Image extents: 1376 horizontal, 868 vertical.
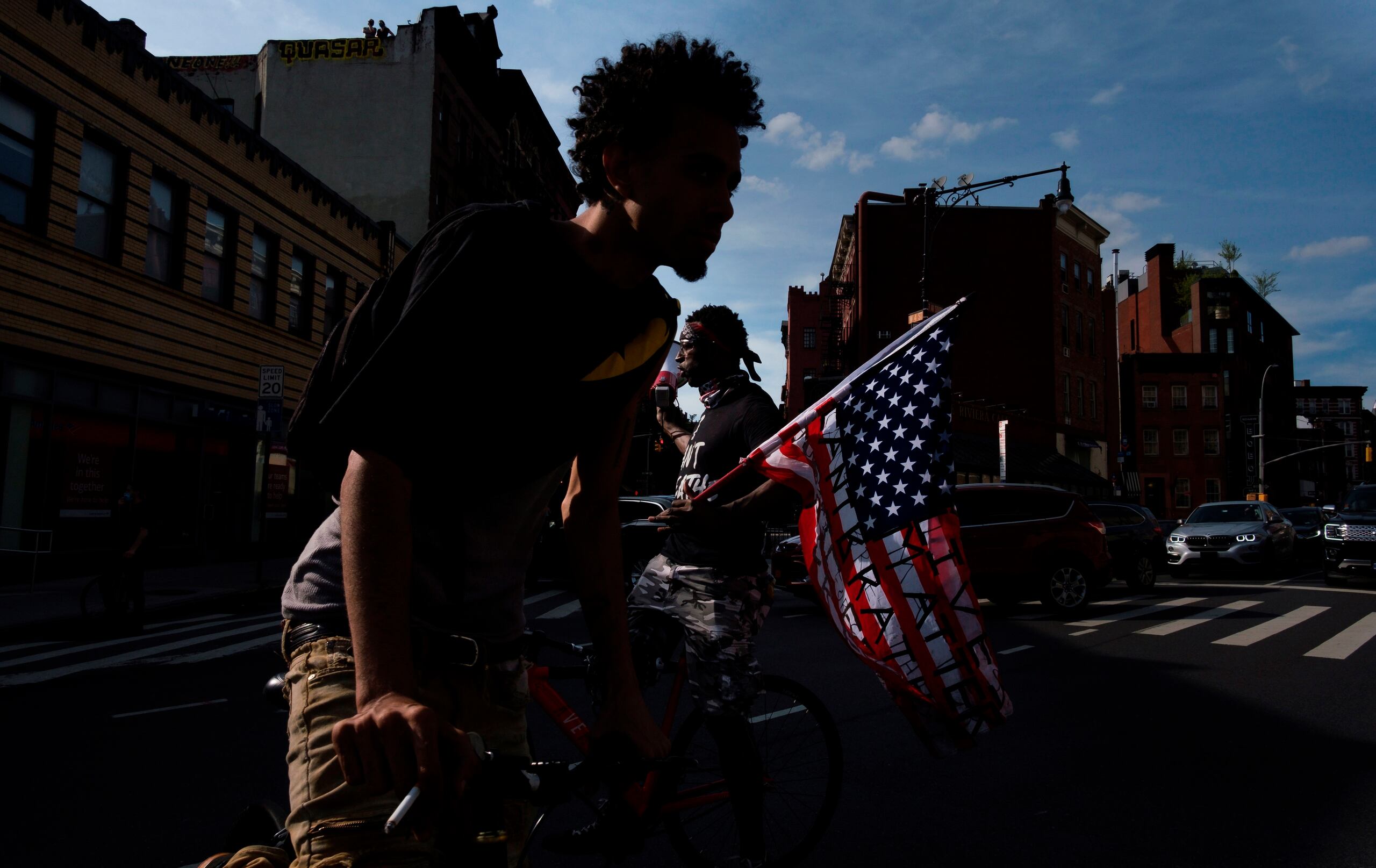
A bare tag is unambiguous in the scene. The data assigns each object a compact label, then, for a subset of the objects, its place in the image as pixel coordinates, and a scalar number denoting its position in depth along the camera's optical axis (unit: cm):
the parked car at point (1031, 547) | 1302
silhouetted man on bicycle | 130
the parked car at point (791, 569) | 1279
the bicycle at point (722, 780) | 317
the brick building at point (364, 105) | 3073
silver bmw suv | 2058
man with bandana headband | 334
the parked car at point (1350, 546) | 1733
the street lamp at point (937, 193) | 1666
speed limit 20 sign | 1401
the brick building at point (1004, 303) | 4681
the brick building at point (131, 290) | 1395
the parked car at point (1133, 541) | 1714
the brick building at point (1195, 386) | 6216
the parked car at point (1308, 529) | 2548
